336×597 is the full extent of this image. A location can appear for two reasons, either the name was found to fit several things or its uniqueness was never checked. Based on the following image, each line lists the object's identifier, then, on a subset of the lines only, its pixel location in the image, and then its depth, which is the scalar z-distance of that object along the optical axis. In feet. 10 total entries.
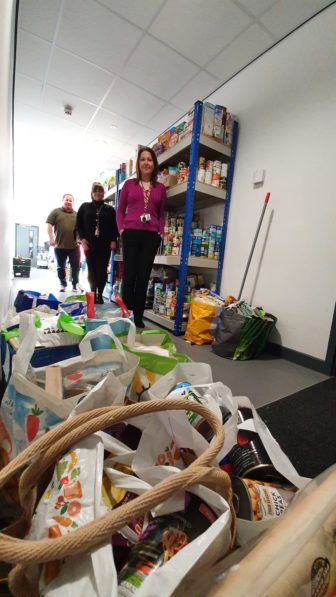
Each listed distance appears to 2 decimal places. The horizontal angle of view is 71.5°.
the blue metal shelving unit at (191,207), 5.63
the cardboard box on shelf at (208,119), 5.70
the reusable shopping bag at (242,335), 4.84
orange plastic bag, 5.49
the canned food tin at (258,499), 1.18
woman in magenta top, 5.66
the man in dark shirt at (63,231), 9.98
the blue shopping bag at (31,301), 3.10
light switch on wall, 5.63
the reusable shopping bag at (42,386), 1.51
